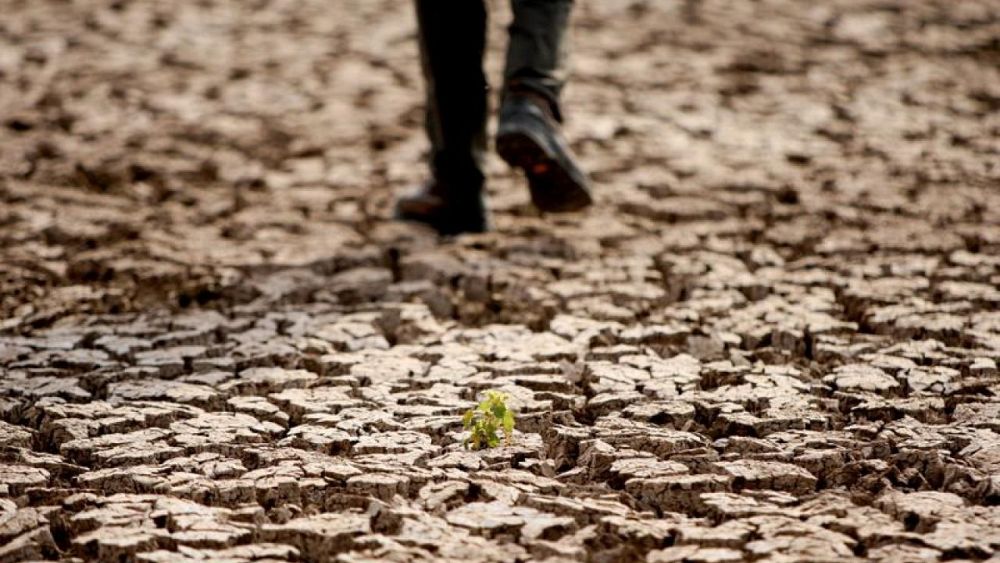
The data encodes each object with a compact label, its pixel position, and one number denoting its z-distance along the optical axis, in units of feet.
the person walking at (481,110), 35.29
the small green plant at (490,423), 33.28
